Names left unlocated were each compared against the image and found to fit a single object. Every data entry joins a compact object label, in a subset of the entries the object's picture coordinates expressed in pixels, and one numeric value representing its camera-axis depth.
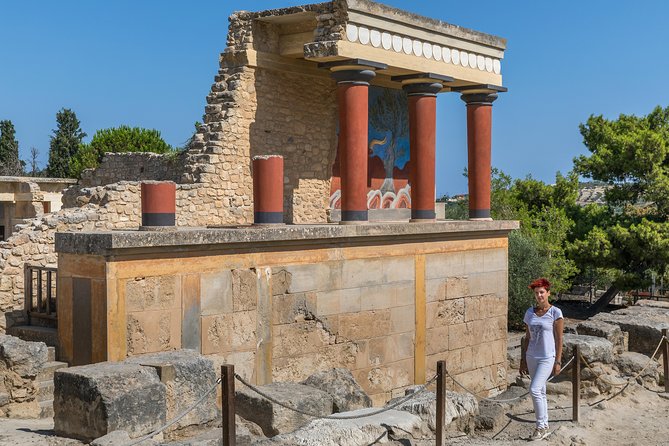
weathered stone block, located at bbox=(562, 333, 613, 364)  11.97
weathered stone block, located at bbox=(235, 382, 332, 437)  8.13
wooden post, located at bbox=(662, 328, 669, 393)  12.06
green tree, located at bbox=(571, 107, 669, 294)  25.39
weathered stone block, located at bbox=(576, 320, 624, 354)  13.49
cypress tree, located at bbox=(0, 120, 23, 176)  44.53
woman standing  8.94
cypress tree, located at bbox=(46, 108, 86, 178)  43.12
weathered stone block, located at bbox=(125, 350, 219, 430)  7.70
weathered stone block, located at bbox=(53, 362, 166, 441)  6.93
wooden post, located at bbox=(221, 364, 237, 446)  6.86
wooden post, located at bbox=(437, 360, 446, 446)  8.53
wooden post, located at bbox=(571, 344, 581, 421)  9.95
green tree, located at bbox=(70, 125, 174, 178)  34.25
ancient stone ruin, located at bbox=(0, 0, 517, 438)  9.00
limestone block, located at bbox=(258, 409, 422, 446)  7.54
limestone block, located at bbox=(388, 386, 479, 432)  9.09
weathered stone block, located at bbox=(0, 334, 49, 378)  8.19
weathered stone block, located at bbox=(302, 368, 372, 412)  9.26
